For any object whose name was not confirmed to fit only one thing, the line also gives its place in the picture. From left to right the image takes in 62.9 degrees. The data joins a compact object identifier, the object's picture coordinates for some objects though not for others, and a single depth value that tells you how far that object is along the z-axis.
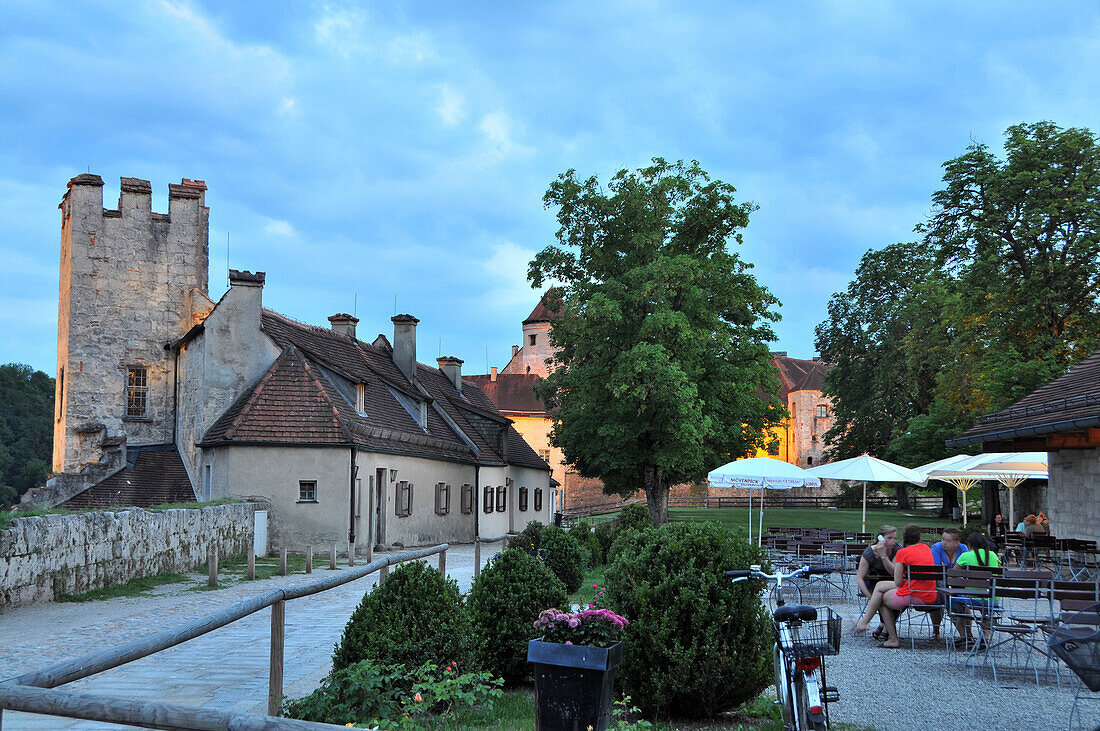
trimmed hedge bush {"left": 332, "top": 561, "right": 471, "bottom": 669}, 7.24
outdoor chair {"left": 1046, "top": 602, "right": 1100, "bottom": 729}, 4.95
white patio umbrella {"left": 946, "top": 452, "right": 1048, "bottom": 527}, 19.95
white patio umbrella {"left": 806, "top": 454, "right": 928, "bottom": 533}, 20.19
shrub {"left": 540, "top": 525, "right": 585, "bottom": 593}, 17.08
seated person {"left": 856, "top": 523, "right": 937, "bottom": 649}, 10.73
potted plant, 5.95
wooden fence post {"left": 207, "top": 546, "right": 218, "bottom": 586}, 16.74
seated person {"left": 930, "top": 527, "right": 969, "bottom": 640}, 11.93
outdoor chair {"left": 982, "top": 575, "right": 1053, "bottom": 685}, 8.95
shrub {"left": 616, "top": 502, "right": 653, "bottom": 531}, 23.37
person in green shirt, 10.07
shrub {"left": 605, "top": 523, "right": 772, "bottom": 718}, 6.70
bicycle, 5.46
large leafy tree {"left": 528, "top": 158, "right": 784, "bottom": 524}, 30.41
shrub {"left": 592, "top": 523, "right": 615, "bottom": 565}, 23.51
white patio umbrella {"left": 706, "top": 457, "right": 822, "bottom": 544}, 20.92
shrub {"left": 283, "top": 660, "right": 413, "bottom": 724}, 5.97
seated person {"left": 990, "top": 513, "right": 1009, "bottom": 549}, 20.14
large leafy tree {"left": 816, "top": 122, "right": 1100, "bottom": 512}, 28.39
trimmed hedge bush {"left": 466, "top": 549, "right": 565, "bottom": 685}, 8.51
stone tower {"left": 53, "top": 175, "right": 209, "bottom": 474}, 31.28
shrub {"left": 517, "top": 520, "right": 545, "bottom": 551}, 17.41
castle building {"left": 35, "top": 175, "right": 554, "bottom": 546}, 25.39
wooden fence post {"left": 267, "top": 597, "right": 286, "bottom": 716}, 6.15
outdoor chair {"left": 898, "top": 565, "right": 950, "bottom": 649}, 10.75
